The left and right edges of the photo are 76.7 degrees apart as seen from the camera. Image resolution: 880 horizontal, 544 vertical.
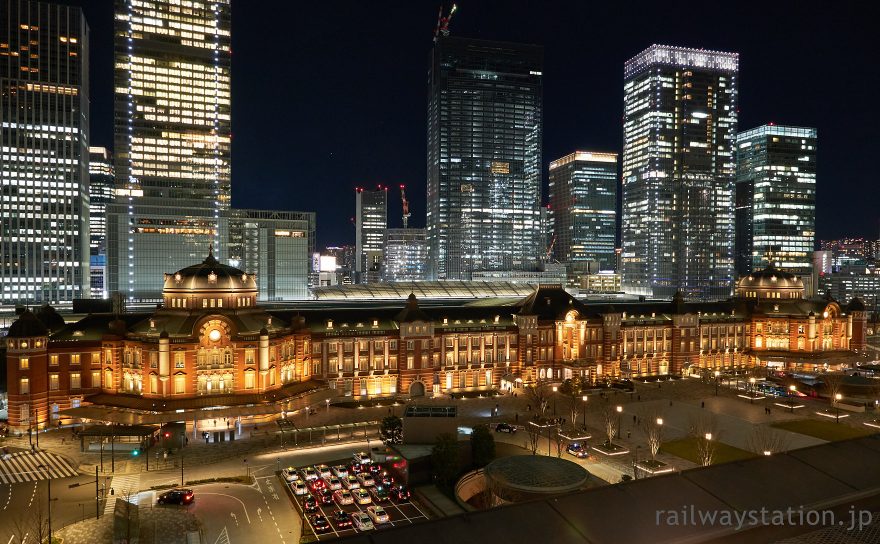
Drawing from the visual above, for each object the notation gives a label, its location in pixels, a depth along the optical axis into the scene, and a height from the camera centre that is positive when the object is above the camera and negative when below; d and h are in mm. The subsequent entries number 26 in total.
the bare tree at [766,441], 63750 -21745
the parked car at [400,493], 54969 -23143
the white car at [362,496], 53281 -22733
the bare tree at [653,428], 62244 -21887
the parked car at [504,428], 76375 -22858
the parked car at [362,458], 62903 -22554
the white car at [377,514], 49156 -22831
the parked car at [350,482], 56497 -22697
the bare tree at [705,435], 59603 -21636
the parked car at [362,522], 47781 -22714
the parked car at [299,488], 54375 -22443
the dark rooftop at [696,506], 19641 -9372
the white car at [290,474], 57531 -22430
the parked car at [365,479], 57125 -22758
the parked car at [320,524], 47344 -22785
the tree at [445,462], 57375 -20732
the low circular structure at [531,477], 47906 -19249
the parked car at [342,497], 53006 -22792
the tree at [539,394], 83812 -22504
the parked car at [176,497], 51750 -22151
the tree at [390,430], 68812 -21015
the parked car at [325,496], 53169 -22813
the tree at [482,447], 60688 -20202
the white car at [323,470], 58688 -22589
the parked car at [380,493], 54634 -23068
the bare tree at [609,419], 68688 -21791
